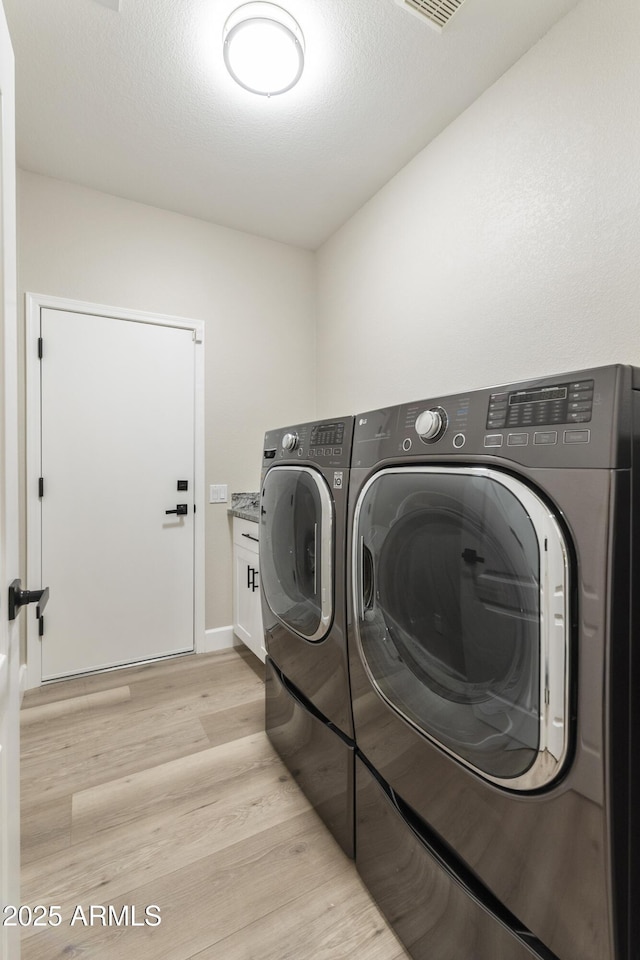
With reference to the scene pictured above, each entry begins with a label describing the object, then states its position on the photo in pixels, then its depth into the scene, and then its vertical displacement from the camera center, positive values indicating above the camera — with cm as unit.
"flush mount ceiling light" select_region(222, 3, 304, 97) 149 +151
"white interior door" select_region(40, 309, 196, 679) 236 -12
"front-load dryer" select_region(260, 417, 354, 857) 127 -47
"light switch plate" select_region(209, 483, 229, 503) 279 -16
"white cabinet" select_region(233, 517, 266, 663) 242 -71
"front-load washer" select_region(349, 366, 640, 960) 63 -35
